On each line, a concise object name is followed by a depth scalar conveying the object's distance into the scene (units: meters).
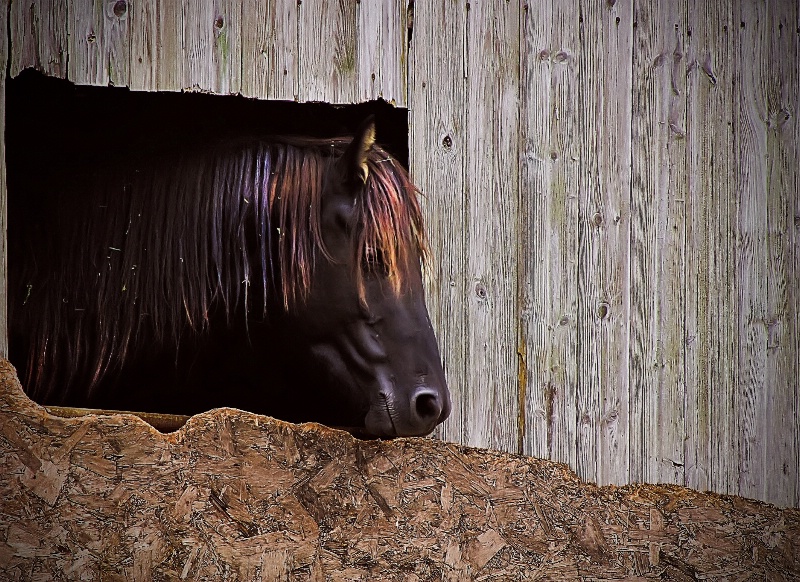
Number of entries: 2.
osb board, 7.81
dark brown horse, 7.86
